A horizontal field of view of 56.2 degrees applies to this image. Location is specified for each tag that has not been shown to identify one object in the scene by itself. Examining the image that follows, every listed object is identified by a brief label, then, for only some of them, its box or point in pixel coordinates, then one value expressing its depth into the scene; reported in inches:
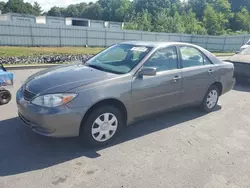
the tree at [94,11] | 3745.1
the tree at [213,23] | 1924.2
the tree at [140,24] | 1496.1
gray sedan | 124.9
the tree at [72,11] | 4134.6
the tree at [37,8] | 4016.2
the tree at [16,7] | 3344.0
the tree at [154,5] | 2940.5
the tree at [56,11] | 4128.9
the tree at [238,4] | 3070.9
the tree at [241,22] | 2266.2
